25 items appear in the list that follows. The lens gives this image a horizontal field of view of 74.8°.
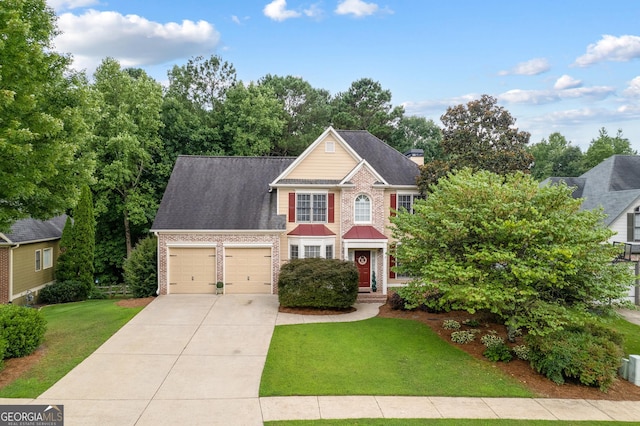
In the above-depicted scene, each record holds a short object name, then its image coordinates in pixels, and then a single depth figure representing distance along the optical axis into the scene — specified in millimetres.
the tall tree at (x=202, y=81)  39125
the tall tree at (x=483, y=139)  20844
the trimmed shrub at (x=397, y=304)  18141
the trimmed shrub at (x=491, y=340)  12930
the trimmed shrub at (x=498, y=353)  12366
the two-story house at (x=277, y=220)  20500
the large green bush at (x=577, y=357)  10742
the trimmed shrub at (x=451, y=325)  15359
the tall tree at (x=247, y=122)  33812
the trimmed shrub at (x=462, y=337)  14000
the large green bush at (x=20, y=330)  11477
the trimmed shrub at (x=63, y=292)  22406
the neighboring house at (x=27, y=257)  20578
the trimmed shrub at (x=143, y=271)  20281
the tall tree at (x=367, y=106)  45906
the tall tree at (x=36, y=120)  12047
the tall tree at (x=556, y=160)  54938
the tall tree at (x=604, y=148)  49406
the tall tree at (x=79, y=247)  23328
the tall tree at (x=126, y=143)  27844
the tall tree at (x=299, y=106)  44156
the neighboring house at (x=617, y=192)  22734
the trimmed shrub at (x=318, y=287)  17688
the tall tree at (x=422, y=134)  53059
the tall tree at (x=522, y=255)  11680
